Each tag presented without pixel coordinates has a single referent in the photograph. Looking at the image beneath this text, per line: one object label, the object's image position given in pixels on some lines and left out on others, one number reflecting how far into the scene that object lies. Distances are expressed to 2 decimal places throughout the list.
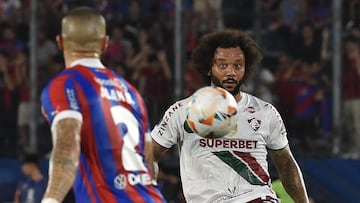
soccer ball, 12.87
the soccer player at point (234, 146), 15.35
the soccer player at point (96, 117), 11.98
